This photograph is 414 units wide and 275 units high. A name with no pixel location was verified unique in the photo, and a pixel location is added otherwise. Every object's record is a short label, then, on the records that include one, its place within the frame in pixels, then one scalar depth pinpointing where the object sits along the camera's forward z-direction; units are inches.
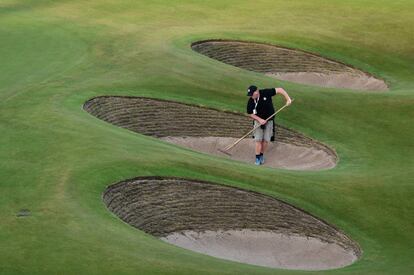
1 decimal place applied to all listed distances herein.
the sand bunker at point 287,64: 1852.9
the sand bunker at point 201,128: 1406.3
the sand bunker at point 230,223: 1055.6
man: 1306.6
